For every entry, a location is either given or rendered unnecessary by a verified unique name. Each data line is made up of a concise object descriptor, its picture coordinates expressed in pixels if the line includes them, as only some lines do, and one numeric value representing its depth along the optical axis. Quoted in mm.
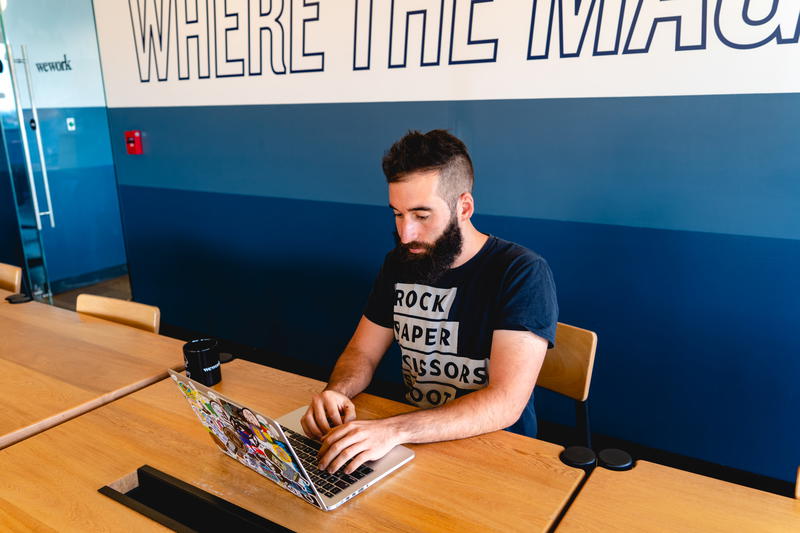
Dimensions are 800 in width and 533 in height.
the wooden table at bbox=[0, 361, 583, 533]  1015
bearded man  1375
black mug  1511
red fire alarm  3660
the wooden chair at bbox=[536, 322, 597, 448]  1638
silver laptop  979
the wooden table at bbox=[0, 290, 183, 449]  1416
